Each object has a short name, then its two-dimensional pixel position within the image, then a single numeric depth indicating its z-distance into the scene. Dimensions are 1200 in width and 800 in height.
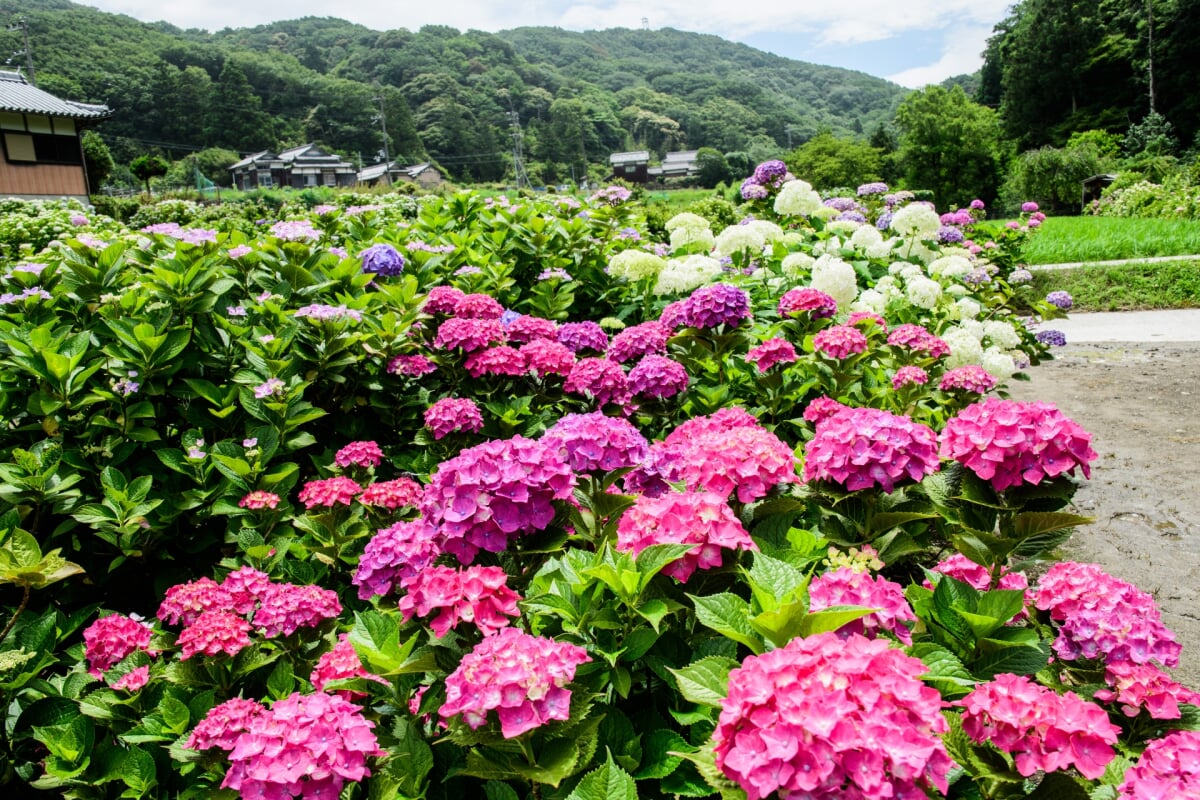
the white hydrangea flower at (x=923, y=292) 3.63
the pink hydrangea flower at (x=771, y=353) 2.47
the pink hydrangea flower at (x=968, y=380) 2.65
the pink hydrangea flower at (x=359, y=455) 2.19
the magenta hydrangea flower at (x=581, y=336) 2.76
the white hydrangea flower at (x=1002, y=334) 3.68
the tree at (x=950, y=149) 40.16
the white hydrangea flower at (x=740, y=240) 4.01
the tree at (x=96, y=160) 31.98
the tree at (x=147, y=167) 32.56
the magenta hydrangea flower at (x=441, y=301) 2.77
